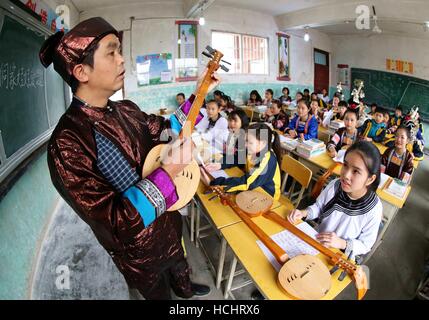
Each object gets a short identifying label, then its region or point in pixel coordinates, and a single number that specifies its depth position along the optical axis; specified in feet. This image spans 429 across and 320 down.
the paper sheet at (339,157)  8.91
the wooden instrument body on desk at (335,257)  3.56
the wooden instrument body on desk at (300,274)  3.34
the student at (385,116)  12.59
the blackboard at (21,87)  4.07
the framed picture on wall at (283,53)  17.21
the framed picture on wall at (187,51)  16.15
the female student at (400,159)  8.53
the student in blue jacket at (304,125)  12.35
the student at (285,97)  19.74
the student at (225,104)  15.41
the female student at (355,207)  4.21
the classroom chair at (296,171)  6.95
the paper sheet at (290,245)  4.06
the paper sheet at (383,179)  7.19
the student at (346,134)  10.52
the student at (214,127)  11.41
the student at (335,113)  15.33
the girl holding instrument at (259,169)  6.08
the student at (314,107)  14.40
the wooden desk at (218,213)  5.03
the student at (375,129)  12.29
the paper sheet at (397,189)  6.68
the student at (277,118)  13.82
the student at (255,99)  19.56
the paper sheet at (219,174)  7.20
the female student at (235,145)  7.85
